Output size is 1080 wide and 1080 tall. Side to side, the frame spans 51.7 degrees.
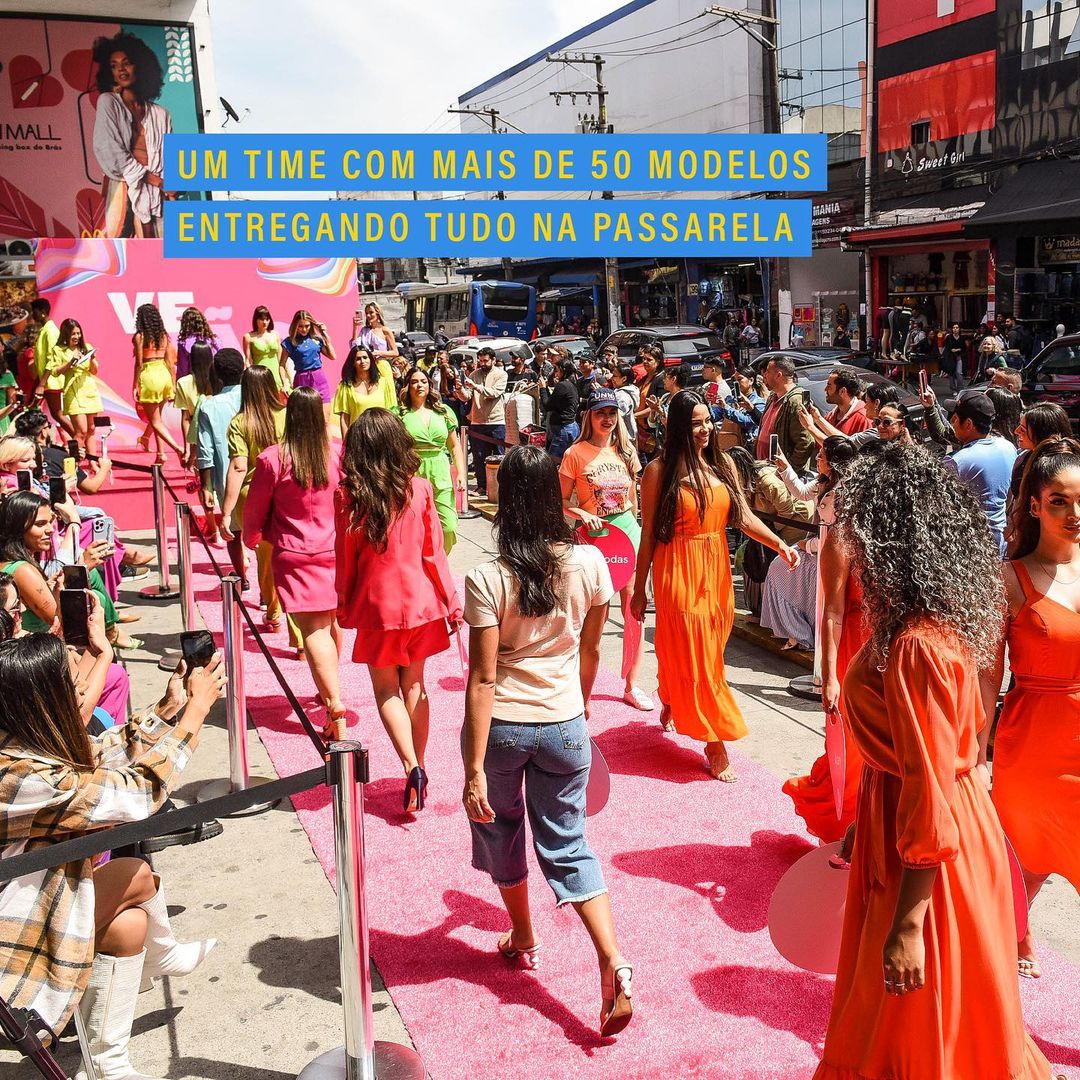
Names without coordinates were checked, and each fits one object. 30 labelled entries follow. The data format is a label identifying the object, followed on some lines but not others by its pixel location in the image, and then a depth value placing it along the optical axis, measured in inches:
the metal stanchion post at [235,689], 206.4
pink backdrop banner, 505.0
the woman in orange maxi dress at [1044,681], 129.3
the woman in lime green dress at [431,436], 289.3
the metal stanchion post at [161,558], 349.4
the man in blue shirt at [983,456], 233.1
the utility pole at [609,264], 1616.6
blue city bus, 1744.6
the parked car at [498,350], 1090.2
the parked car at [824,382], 522.2
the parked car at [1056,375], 534.0
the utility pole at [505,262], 2039.0
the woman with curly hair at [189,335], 421.4
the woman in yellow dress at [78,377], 446.0
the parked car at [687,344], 930.1
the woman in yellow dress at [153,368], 441.1
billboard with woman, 781.9
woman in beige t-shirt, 134.2
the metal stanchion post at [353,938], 116.6
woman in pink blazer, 223.3
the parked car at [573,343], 1102.0
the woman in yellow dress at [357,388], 336.5
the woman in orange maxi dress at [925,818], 93.4
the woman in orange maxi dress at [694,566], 210.2
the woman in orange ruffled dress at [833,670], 167.9
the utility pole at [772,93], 1480.1
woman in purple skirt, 465.1
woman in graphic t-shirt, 243.1
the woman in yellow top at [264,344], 450.9
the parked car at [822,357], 721.6
